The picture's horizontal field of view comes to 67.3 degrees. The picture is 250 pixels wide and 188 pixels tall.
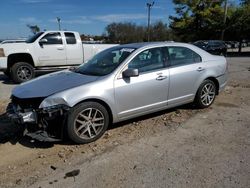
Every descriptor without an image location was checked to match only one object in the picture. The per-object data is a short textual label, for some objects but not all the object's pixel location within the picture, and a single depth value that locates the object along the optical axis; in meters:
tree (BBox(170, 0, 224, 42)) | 23.41
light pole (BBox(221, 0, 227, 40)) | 20.78
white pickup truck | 6.76
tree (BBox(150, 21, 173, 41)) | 37.88
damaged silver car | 2.80
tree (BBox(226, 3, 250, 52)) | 19.79
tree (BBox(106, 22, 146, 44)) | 37.78
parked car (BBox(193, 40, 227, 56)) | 15.66
